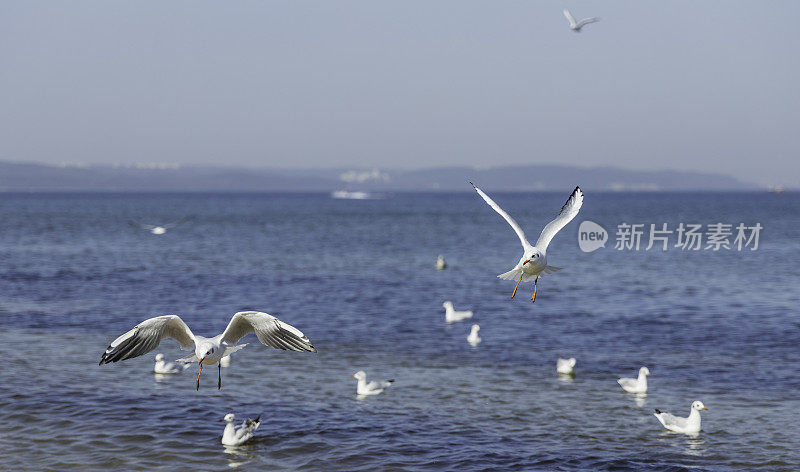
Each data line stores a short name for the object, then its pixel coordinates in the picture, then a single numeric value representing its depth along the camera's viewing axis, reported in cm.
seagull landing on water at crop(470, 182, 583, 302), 1136
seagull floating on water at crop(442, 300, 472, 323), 2941
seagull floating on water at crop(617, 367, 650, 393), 1945
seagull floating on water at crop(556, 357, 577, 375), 2089
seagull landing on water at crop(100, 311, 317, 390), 1146
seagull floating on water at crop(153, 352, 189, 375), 2061
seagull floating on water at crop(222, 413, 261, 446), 1542
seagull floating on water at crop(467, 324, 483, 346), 2539
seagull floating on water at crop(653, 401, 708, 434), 1644
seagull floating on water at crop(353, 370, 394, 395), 1894
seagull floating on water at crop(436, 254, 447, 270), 4947
